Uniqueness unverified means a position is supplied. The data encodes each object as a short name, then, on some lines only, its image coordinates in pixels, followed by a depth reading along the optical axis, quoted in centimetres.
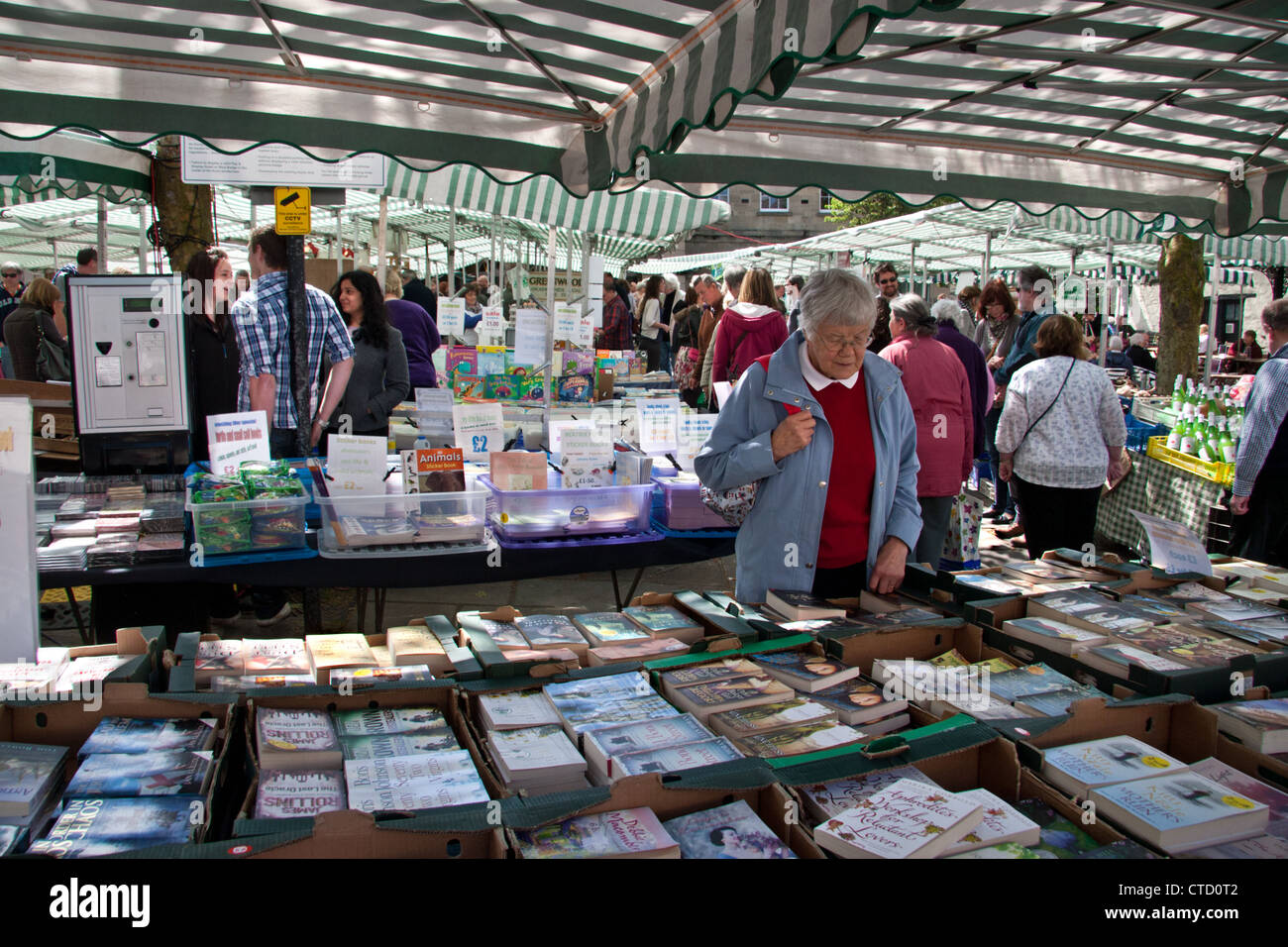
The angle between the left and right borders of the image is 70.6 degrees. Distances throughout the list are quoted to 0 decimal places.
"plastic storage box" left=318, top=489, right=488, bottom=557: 361
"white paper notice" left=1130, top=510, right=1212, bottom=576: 317
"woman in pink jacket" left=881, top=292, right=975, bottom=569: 504
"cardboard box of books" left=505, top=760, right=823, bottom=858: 149
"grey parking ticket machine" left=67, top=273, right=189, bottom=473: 400
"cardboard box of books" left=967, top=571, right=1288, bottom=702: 221
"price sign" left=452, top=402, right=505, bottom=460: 459
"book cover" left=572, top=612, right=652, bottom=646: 250
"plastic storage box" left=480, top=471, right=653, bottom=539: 392
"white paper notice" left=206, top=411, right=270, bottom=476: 381
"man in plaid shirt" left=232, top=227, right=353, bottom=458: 454
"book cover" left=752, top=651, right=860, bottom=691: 220
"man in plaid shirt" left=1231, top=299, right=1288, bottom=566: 470
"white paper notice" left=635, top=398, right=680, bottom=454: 488
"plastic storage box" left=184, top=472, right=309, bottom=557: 345
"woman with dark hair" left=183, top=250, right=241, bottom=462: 471
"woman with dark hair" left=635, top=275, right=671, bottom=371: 1418
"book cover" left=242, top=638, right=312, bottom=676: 226
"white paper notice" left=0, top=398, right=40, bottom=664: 215
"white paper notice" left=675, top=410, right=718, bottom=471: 479
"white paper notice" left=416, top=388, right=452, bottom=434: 562
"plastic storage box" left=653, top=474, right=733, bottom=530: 418
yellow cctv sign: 420
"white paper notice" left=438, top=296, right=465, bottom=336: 1061
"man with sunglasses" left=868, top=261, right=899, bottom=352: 741
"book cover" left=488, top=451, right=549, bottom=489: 398
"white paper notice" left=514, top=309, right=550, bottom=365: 705
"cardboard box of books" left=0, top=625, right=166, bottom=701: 192
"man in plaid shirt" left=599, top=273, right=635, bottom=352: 1319
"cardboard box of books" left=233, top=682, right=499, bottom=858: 142
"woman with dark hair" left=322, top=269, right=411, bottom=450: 561
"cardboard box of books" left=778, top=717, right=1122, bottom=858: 151
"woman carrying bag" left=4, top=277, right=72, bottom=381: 920
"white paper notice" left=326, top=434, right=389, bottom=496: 376
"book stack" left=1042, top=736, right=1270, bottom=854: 162
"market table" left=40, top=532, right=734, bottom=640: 337
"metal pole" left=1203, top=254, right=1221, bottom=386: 1015
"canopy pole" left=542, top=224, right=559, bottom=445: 576
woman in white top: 515
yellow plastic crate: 571
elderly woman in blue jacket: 285
